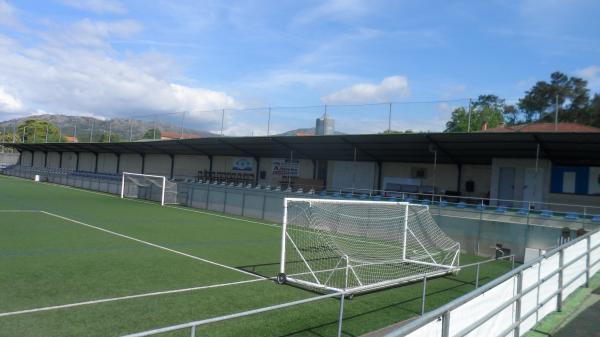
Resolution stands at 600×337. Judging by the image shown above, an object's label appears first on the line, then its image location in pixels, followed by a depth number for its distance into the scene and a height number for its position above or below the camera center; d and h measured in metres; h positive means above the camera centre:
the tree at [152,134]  45.47 +2.60
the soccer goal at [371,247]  11.57 -2.39
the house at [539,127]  25.36 +3.74
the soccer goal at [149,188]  34.62 -2.15
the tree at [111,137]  52.11 +2.29
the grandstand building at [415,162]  22.81 +0.96
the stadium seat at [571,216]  18.02 -1.00
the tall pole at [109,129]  51.85 +3.14
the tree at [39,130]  69.38 +4.79
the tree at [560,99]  58.81 +12.01
